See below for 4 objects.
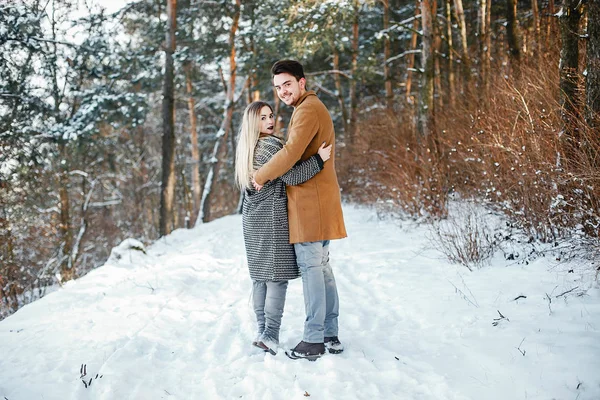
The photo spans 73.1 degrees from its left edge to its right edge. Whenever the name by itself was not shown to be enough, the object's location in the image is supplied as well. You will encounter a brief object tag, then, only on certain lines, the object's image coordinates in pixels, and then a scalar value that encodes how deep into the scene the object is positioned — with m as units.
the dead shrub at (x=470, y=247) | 4.06
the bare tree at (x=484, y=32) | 9.27
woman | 2.83
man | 2.66
